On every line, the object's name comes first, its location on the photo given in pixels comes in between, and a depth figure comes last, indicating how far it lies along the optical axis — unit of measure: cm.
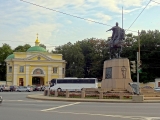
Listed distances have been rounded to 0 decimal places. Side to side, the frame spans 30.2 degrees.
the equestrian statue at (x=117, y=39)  3512
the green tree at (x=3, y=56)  10194
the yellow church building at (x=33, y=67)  8350
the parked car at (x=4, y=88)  7012
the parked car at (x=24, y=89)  6719
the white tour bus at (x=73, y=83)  5875
